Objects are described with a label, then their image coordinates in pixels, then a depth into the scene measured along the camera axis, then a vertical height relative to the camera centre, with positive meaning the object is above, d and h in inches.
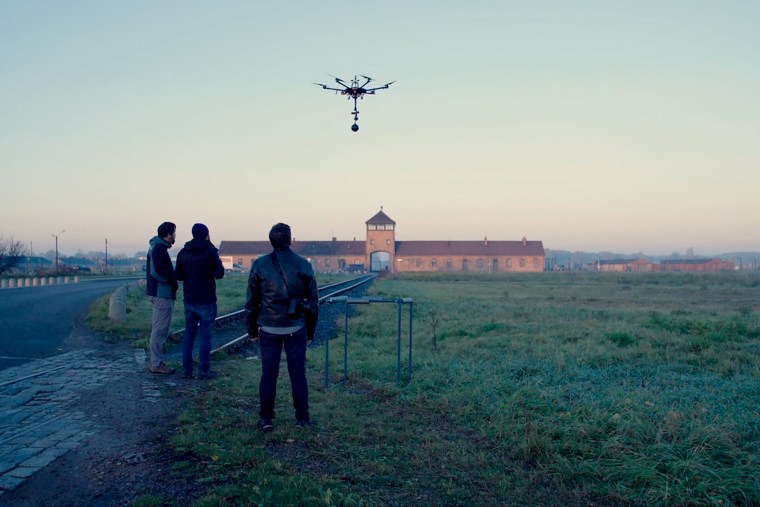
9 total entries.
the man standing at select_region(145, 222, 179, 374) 303.3 -18.3
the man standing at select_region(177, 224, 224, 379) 296.2 -14.9
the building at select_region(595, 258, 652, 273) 5039.4 -45.9
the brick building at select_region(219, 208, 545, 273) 3998.5 +3.9
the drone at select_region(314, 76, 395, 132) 463.5 +132.5
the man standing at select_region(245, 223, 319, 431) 211.8 -21.8
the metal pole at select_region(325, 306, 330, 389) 292.8 -61.3
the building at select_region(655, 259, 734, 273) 5078.7 -42.3
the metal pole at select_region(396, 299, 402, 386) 295.5 -58.1
